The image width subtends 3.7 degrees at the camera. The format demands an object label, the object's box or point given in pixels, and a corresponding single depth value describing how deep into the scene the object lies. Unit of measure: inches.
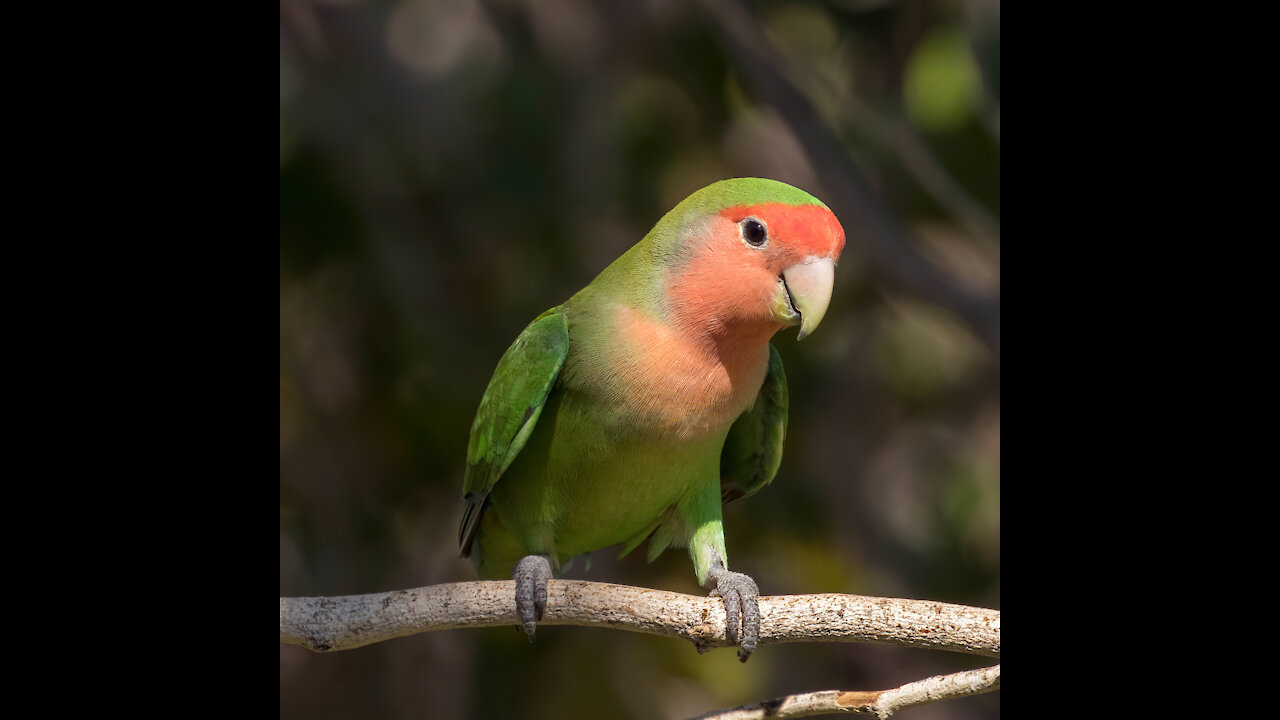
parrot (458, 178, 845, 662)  183.9
